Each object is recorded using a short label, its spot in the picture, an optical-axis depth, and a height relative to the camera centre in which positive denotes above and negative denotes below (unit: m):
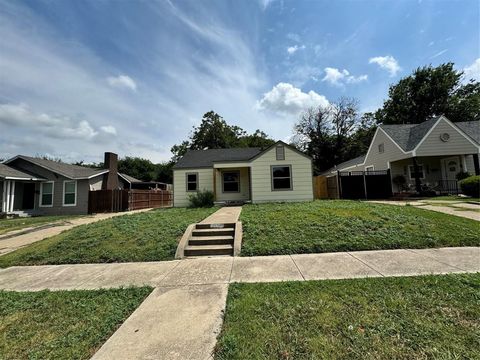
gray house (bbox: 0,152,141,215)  16.11 +1.07
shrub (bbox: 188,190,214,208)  14.09 -0.18
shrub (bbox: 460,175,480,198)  11.77 +0.08
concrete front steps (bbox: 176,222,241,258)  5.63 -1.20
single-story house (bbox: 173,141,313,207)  13.43 +1.14
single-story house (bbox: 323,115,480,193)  14.93 +2.61
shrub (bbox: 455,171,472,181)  14.69 +0.85
